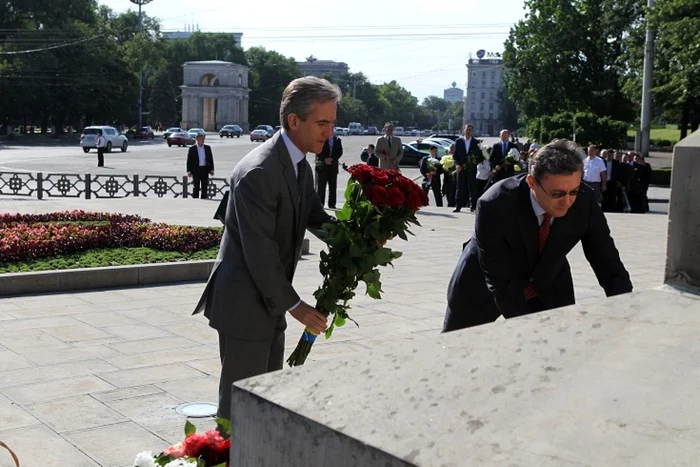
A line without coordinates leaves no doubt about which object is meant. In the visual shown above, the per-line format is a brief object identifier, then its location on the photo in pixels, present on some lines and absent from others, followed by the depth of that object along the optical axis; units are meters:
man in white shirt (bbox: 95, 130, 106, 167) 34.84
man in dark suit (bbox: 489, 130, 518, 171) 18.19
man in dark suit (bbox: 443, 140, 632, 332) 3.68
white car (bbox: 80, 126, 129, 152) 49.19
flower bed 9.70
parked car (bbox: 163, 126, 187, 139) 66.04
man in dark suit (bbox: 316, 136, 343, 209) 17.93
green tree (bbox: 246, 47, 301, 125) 120.62
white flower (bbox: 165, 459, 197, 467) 2.47
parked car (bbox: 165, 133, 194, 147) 60.75
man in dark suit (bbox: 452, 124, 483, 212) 18.36
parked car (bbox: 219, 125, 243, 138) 80.56
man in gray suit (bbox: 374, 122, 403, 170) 17.50
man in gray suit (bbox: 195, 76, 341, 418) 3.30
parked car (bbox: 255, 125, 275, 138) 77.10
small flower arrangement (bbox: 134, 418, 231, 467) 2.53
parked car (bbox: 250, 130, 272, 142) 70.25
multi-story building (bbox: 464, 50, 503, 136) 173.25
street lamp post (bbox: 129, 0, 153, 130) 87.26
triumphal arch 107.38
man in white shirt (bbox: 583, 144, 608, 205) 18.78
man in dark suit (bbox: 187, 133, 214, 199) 19.84
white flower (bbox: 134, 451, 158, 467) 2.54
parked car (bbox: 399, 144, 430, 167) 43.09
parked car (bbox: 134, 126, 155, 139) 75.22
